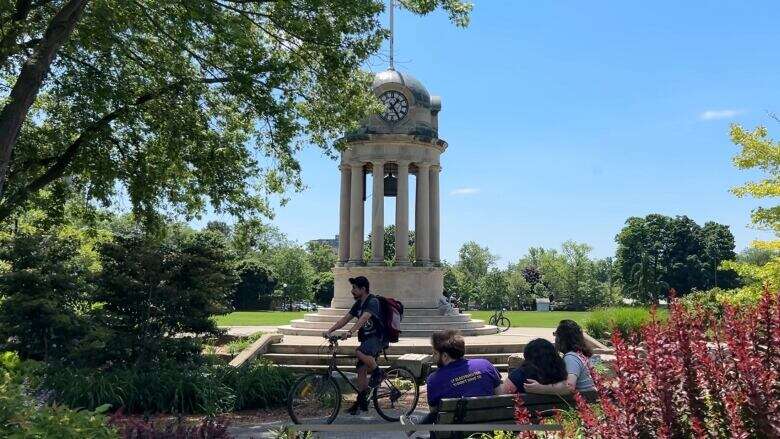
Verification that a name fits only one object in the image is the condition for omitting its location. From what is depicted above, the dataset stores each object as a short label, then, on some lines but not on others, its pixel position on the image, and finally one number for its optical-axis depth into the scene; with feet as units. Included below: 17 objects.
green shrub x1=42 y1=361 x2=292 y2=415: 31.48
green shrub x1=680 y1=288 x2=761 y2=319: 36.12
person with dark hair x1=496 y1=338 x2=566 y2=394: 17.44
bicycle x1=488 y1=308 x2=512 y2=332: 85.04
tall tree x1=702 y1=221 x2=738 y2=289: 256.93
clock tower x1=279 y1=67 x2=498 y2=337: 69.26
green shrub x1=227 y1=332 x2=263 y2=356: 50.14
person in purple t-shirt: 18.08
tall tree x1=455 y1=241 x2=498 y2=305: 314.96
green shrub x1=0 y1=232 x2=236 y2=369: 37.52
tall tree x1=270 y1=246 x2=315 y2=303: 219.20
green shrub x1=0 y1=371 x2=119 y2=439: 11.15
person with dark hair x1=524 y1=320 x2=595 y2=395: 17.01
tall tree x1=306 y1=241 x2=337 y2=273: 288.71
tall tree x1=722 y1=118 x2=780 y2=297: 36.14
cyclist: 28.45
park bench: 15.96
